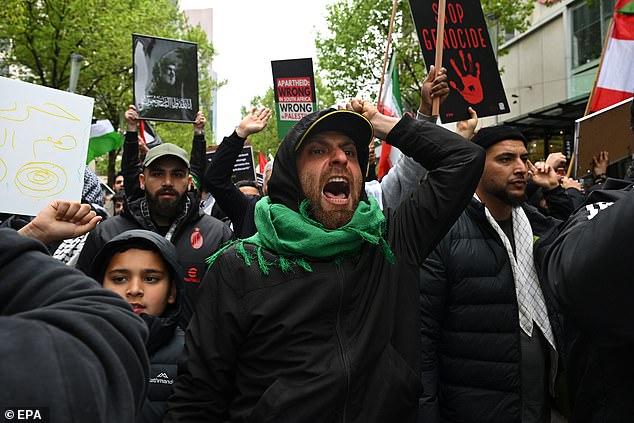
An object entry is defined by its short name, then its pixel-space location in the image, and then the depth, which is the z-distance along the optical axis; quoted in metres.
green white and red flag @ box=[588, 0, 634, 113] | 5.07
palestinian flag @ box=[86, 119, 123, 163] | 7.47
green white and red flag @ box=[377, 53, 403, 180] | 5.48
